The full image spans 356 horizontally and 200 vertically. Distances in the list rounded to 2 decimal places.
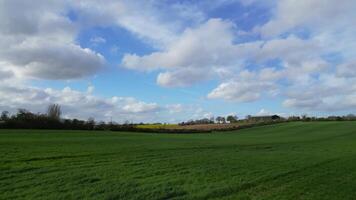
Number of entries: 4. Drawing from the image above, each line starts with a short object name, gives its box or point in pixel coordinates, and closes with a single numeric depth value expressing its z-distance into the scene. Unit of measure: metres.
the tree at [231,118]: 117.31
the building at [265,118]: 108.25
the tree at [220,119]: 117.72
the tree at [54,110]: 85.69
